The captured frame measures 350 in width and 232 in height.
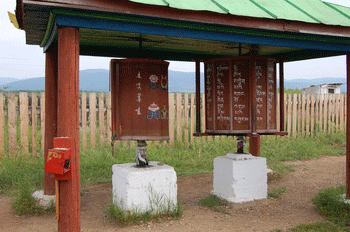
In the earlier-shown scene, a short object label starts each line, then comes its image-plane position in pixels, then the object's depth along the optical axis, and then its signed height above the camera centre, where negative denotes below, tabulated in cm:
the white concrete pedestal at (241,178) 557 -101
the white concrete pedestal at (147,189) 469 -100
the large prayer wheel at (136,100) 481 +18
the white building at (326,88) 2331 +161
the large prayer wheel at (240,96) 542 +26
